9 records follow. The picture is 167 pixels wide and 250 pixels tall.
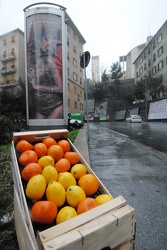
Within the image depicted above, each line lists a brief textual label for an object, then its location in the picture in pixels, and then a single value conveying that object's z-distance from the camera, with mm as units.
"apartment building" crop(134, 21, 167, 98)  37344
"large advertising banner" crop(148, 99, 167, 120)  29388
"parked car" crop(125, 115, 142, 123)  29750
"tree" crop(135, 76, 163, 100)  37500
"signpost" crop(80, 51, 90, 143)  6643
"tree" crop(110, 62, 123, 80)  56125
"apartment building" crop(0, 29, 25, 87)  38844
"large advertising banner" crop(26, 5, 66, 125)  7117
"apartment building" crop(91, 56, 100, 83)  100938
